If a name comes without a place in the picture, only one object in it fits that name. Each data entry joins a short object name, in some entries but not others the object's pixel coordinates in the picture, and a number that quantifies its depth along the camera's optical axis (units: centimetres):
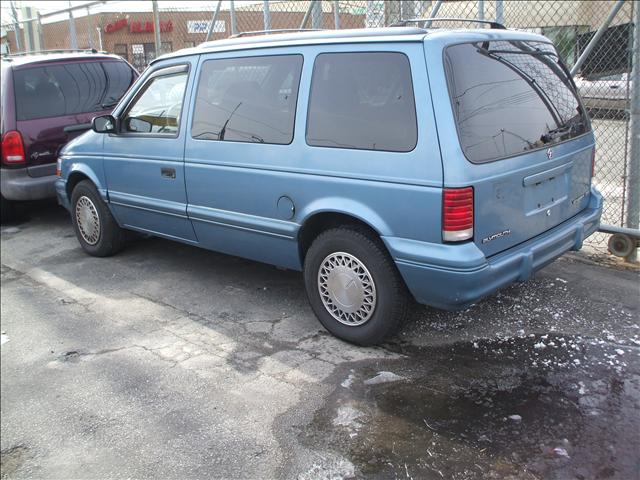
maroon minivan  704
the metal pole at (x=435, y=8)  611
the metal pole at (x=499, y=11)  573
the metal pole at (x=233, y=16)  852
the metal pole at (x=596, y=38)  494
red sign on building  2338
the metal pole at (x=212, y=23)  855
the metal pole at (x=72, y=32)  1221
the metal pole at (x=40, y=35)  1318
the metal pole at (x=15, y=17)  1442
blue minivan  341
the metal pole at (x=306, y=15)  730
